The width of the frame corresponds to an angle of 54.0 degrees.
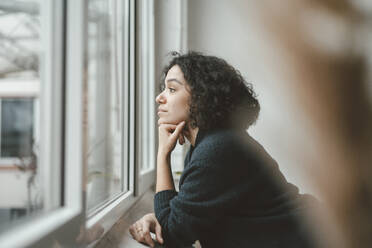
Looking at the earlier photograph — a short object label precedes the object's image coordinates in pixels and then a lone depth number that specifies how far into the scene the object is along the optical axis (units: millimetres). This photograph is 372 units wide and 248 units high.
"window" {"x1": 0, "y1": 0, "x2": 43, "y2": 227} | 579
